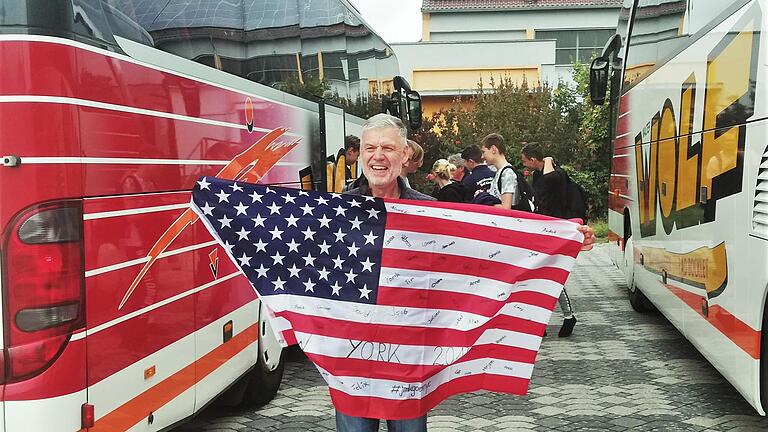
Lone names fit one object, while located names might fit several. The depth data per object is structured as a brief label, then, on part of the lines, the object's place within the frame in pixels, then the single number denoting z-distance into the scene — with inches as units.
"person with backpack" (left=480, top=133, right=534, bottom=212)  348.5
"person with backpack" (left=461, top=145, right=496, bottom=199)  367.2
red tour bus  147.6
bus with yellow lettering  215.6
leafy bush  1154.5
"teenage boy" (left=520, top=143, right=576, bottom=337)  402.3
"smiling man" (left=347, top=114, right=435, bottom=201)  161.3
